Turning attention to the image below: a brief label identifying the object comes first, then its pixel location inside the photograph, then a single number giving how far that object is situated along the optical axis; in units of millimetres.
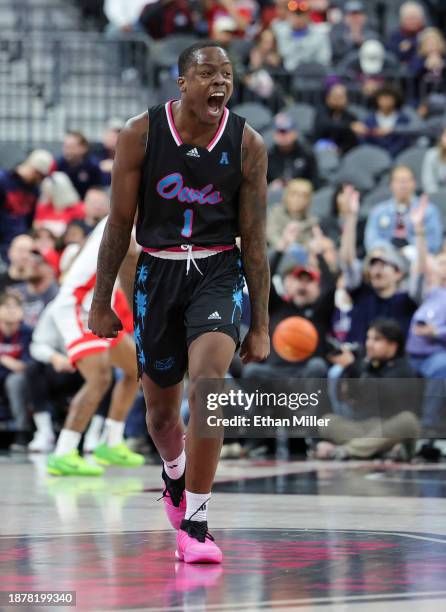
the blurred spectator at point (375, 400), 10039
